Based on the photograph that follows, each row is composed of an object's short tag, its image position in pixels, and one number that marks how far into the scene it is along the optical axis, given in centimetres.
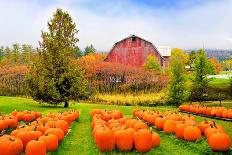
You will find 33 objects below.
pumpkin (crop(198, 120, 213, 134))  1194
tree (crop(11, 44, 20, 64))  9589
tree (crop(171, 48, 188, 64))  9737
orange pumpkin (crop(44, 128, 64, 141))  1128
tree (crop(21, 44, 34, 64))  9600
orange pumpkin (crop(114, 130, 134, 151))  1016
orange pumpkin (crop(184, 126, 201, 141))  1124
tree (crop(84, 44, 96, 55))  14412
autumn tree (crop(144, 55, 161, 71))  5428
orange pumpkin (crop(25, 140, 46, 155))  921
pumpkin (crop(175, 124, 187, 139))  1180
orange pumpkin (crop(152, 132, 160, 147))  1037
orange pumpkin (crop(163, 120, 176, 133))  1270
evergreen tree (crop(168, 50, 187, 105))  3092
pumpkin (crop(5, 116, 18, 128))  1375
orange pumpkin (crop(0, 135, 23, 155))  923
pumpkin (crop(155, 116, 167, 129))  1349
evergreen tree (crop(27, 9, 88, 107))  2391
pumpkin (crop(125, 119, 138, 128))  1234
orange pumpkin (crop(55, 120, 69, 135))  1270
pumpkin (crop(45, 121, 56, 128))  1265
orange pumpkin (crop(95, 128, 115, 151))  1005
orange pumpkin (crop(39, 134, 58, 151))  1015
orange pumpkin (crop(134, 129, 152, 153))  992
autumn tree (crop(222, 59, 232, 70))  13915
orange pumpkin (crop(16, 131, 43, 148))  1042
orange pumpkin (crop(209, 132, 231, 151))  996
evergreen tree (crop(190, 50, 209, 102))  3372
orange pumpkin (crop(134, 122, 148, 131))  1147
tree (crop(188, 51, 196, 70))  9298
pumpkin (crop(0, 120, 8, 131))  1316
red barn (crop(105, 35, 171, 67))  6694
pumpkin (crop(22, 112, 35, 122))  1627
